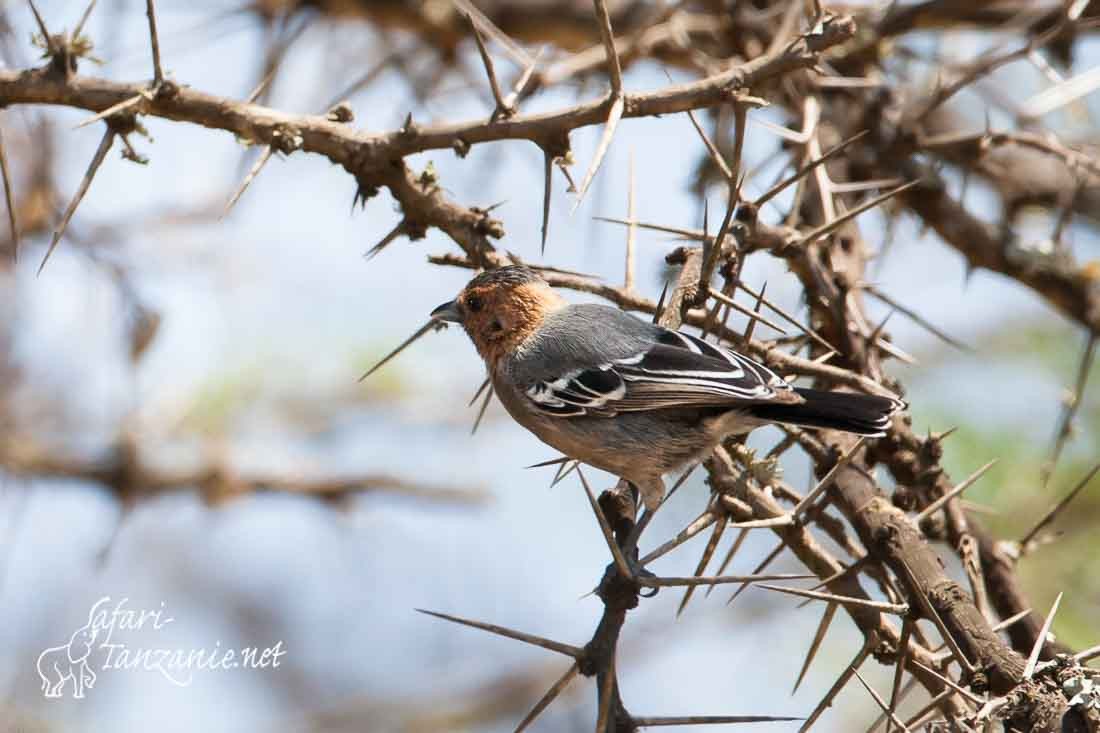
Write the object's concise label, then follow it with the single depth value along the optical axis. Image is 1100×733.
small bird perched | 8.05
